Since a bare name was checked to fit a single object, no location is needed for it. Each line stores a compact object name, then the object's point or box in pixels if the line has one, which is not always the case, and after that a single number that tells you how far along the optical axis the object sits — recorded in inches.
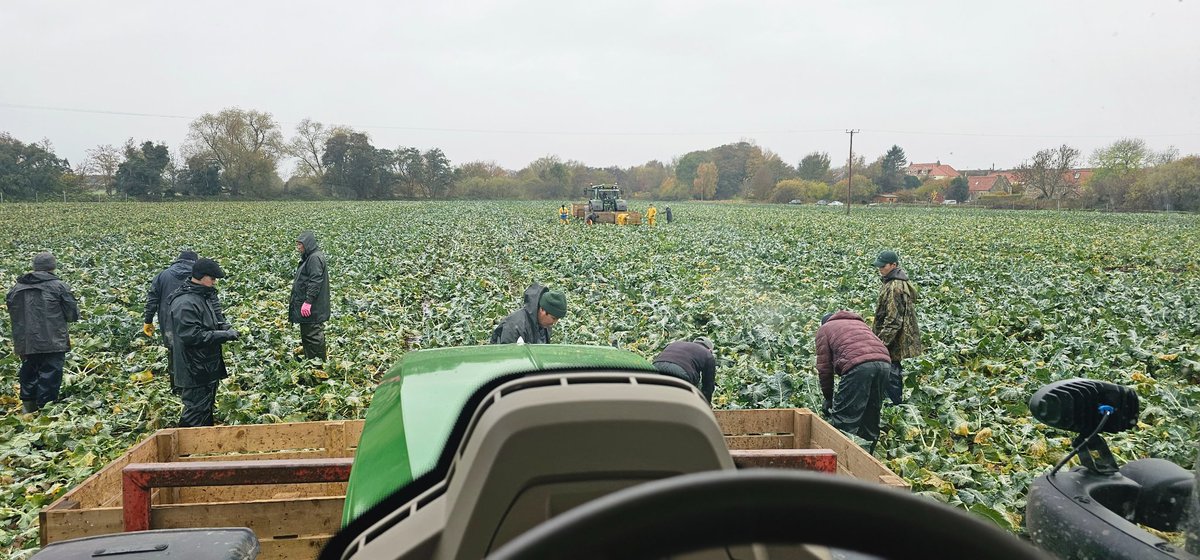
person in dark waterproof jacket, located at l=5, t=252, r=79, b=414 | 300.8
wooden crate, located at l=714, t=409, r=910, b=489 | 196.1
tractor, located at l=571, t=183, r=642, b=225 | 1348.4
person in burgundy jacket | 237.8
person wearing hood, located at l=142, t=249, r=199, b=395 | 306.1
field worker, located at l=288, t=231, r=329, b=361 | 347.6
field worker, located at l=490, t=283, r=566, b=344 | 234.2
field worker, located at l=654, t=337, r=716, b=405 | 216.8
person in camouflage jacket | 286.2
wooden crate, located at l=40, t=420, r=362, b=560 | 143.6
